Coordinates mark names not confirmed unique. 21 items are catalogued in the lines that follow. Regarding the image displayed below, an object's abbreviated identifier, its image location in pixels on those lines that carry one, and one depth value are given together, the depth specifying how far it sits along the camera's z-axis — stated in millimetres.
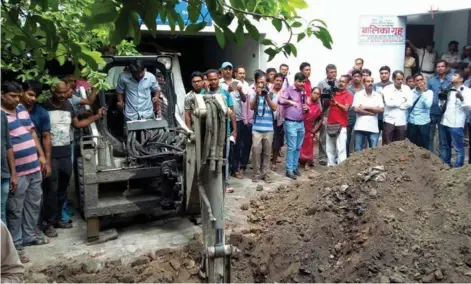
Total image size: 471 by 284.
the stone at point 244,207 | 6348
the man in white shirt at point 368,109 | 7590
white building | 10859
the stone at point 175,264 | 4648
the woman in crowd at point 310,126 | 7992
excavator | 3910
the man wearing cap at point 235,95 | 7520
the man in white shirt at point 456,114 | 7375
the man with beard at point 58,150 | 5363
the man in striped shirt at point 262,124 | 7453
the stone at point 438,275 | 4051
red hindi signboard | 11383
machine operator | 5969
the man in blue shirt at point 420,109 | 7641
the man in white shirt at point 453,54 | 10438
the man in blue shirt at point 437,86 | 7969
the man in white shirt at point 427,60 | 11133
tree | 1833
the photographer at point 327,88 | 8219
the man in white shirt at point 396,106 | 7629
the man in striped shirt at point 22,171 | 4586
